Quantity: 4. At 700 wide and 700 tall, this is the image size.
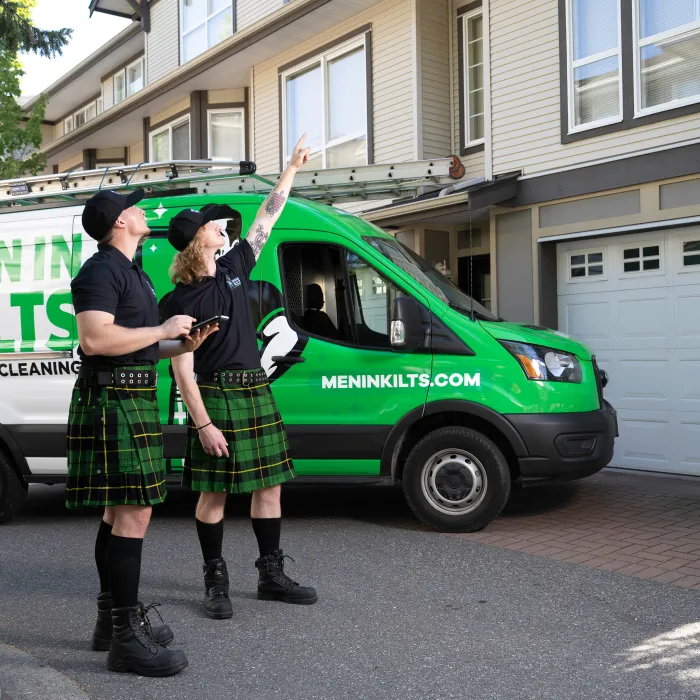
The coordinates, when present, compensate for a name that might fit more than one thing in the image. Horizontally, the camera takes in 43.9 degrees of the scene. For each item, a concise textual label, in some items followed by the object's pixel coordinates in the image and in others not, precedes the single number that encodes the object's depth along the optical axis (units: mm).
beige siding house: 9234
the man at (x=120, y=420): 3637
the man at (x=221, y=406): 4406
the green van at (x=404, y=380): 6203
